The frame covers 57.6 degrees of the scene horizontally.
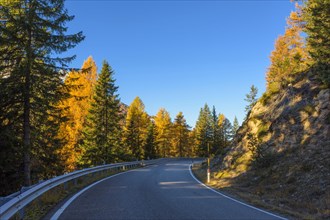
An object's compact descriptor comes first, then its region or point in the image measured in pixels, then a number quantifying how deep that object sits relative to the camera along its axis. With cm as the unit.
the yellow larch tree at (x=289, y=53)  2548
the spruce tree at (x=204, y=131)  7044
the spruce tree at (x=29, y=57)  1374
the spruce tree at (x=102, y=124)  3114
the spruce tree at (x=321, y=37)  1869
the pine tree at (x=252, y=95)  6181
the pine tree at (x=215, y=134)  7156
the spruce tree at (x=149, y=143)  5134
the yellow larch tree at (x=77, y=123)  3088
